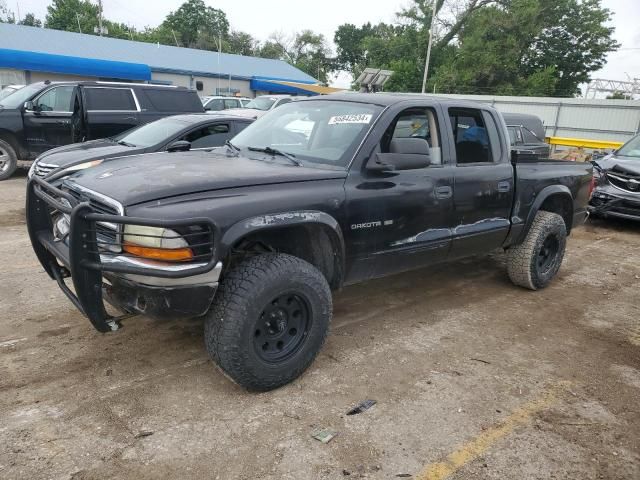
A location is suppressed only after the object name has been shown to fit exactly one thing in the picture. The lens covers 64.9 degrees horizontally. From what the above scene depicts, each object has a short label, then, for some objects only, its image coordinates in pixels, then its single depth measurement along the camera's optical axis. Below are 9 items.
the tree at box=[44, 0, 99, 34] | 58.62
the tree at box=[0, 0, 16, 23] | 63.53
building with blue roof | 22.75
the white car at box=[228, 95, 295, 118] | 15.96
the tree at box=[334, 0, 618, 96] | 38.59
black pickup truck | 2.64
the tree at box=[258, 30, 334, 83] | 70.44
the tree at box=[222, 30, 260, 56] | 71.56
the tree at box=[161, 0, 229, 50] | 72.62
